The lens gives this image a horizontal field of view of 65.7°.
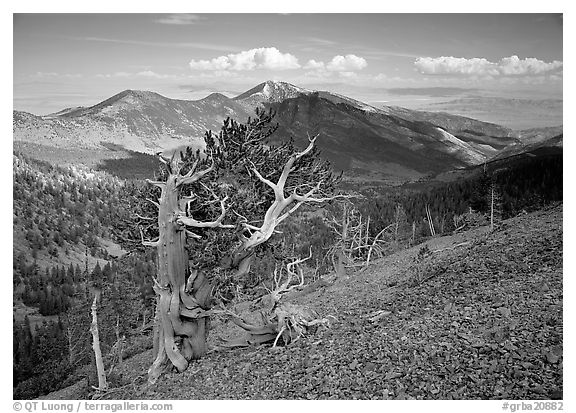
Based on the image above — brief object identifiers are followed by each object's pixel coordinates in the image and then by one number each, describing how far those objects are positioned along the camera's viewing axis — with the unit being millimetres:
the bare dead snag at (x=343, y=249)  25281
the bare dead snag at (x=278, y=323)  9977
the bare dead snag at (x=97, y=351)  10789
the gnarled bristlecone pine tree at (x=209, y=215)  9844
